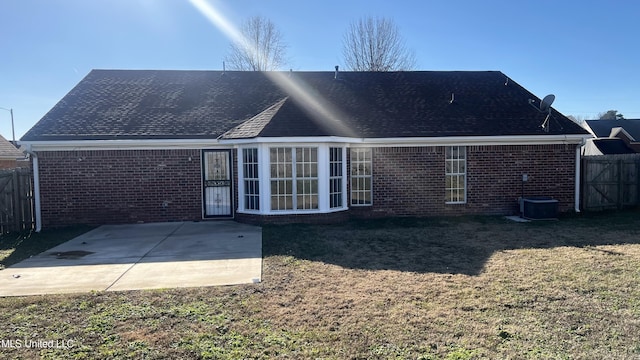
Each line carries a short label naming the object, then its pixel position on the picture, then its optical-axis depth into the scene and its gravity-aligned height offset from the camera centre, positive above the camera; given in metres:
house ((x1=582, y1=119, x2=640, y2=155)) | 28.70 +2.45
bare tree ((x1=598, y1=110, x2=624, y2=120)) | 57.89 +6.95
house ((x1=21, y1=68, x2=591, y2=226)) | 11.43 +0.27
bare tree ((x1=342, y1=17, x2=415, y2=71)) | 28.09 +7.61
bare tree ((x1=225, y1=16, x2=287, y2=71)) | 28.70 +7.67
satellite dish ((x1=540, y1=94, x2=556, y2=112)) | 13.23 +1.98
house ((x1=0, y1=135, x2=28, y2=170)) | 26.20 +0.99
